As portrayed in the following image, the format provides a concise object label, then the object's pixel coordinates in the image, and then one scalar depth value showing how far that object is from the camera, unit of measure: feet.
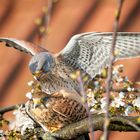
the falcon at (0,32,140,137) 19.11
